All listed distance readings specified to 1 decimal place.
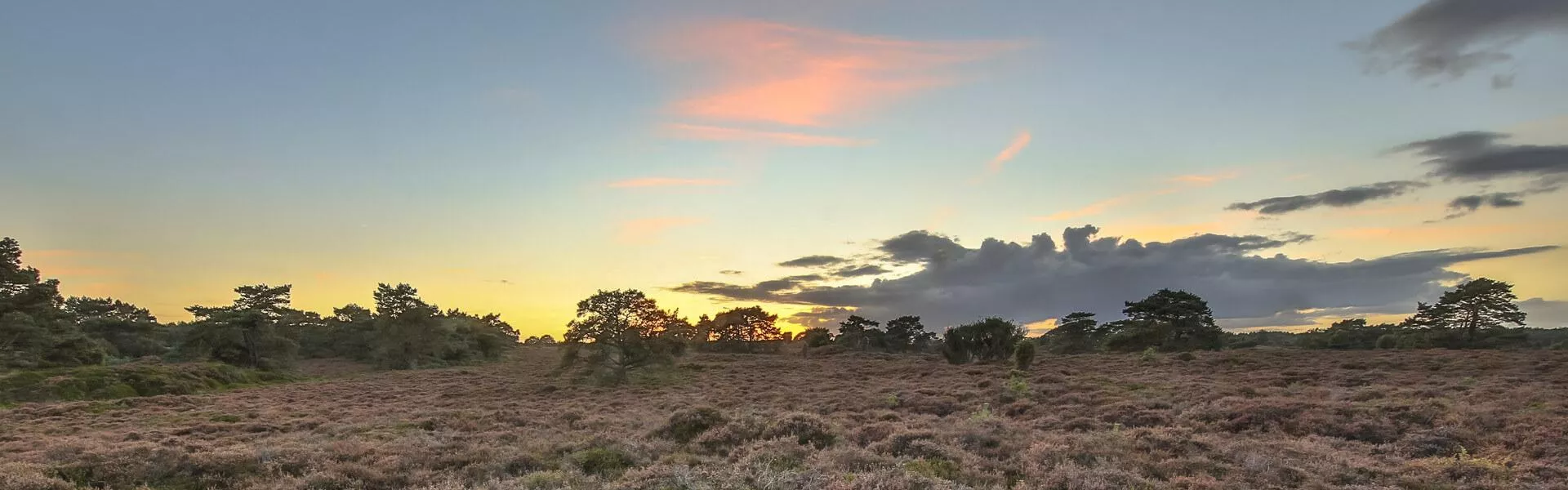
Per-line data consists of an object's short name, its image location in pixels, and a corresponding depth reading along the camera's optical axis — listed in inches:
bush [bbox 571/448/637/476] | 497.0
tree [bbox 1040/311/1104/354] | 3036.2
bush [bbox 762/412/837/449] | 573.9
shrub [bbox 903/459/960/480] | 434.9
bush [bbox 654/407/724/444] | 642.2
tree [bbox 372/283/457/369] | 2583.7
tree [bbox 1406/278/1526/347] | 2068.2
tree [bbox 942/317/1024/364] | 1958.7
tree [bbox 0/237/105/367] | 1641.2
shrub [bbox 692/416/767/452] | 576.1
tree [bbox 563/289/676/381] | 1598.2
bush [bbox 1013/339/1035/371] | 1536.7
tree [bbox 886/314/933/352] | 3309.5
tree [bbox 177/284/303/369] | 2175.2
